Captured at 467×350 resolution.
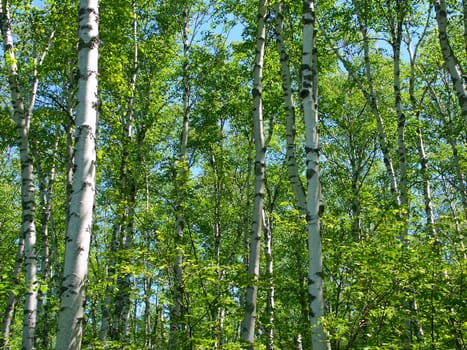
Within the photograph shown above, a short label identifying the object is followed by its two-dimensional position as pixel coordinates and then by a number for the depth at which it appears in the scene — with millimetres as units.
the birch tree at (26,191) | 8719
